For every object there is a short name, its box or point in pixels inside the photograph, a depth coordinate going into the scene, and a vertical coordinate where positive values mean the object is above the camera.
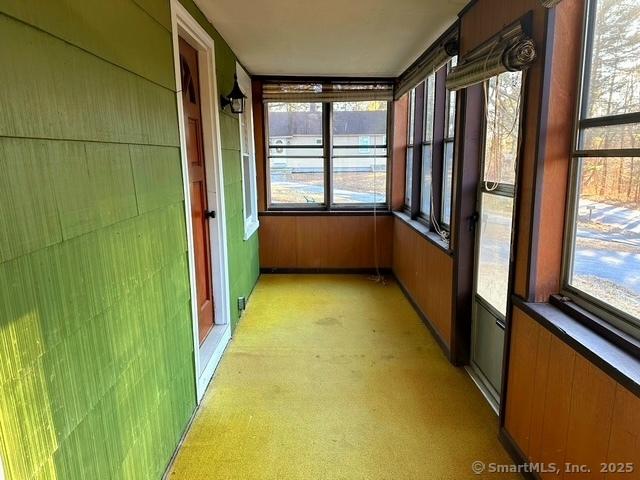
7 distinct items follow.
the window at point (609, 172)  1.39 -0.05
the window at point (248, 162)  4.05 +0.05
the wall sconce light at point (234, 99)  3.19 +0.52
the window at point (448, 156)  3.20 +0.04
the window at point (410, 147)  4.43 +0.16
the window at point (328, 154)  4.94 +0.13
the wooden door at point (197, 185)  2.65 -0.12
